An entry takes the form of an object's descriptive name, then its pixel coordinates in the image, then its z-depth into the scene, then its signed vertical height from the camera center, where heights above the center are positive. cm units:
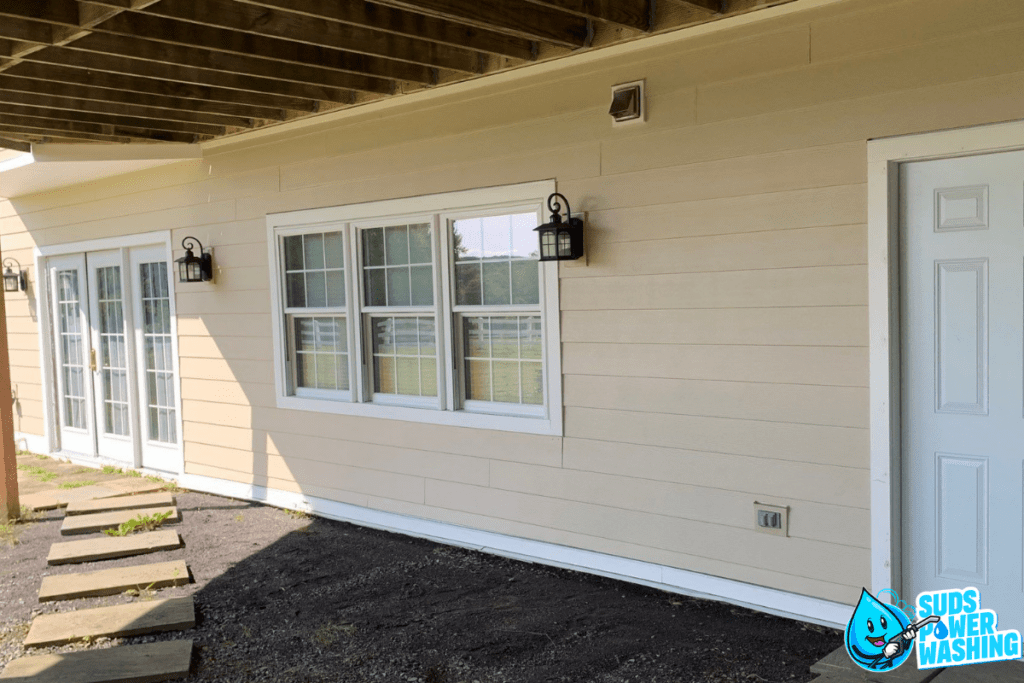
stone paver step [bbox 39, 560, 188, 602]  440 -143
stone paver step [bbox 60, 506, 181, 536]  564 -140
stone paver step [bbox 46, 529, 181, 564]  504 -142
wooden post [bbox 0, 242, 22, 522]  580 -91
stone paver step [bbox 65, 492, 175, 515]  610 -140
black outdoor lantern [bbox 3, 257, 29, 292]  863 +38
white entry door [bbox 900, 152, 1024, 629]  315 -35
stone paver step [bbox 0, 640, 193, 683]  333 -142
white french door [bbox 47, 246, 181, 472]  716 -39
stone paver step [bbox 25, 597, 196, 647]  379 -143
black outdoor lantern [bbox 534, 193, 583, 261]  425 +31
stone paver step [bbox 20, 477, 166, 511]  634 -139
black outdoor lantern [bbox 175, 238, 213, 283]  640 +33
